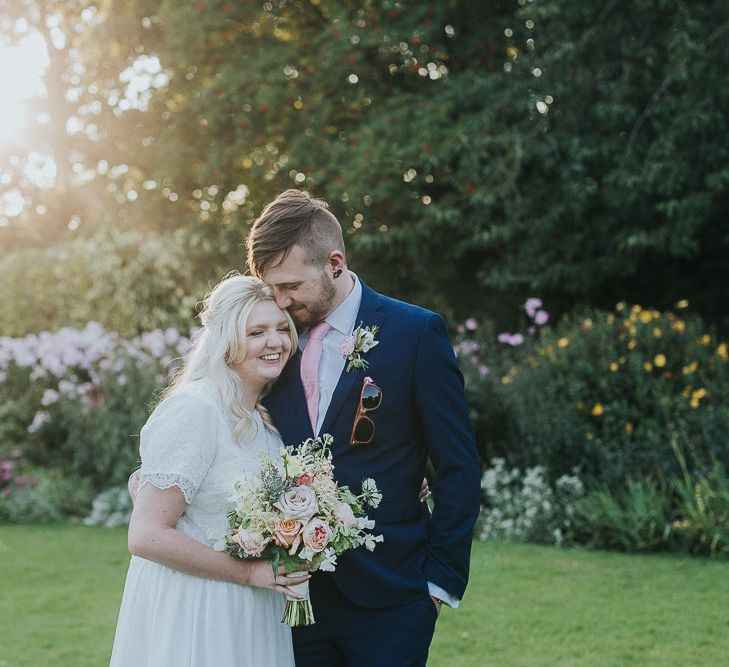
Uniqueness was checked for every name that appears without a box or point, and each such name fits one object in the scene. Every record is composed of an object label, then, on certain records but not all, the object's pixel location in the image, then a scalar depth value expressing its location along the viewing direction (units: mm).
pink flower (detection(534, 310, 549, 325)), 9883
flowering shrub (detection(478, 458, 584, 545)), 8102
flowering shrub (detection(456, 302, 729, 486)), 8195
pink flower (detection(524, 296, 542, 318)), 10008
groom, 3176
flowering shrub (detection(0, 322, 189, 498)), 10203
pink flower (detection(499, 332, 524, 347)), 10009
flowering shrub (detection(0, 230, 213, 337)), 13453
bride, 3090
